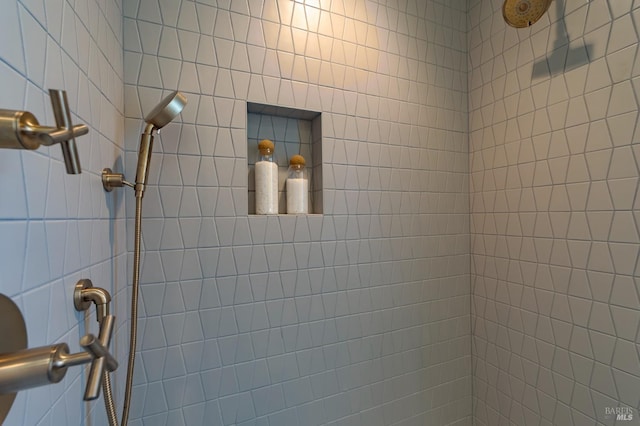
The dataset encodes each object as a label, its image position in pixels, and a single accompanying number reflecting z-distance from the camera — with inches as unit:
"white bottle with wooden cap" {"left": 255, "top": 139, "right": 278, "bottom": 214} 38.5
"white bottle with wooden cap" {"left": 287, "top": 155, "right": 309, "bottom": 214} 40.7
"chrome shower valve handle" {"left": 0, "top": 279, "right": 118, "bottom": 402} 10.2
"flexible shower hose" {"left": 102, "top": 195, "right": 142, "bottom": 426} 27.4
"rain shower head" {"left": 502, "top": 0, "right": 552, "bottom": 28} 36.4
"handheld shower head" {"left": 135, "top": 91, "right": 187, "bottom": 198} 27.8
